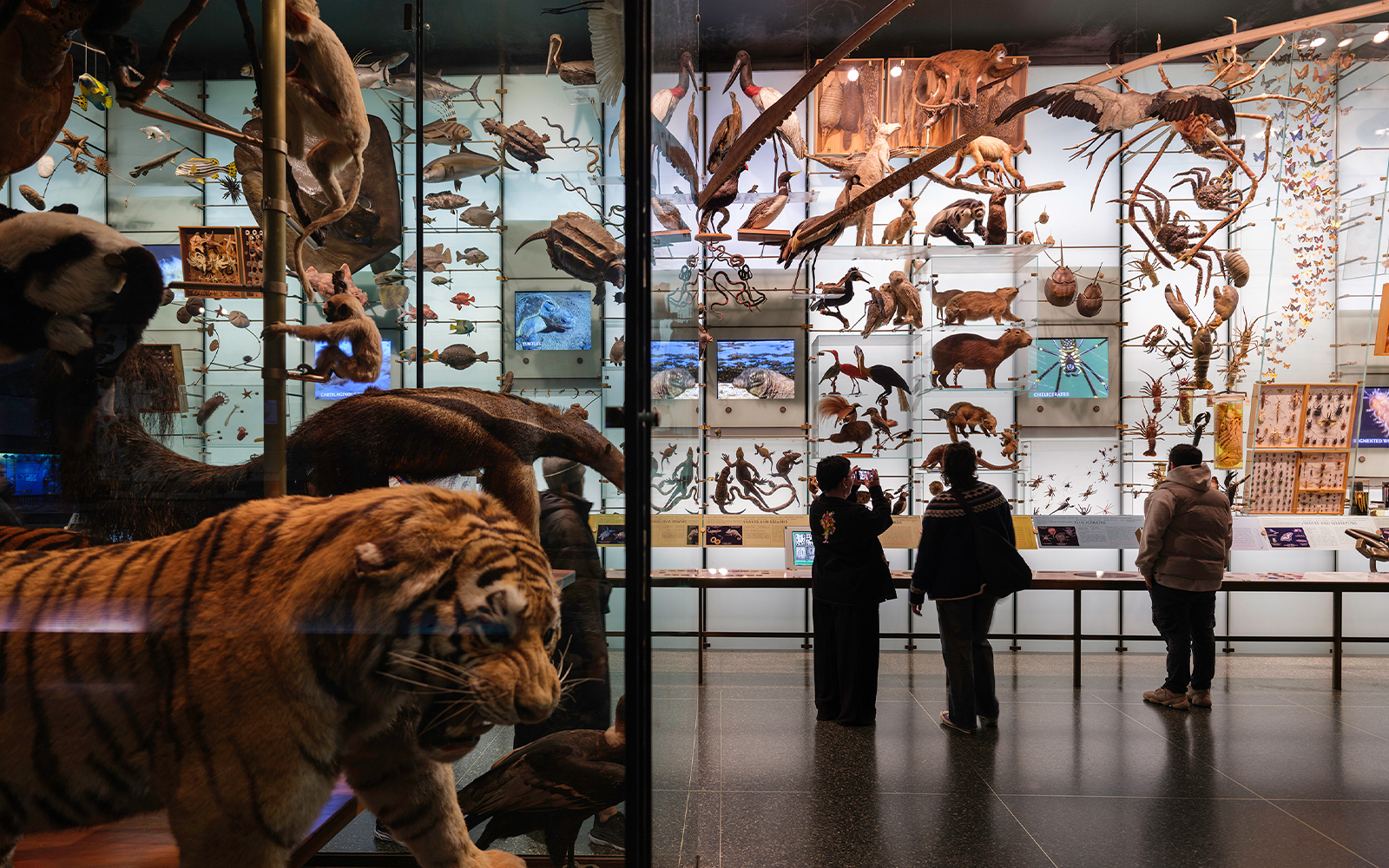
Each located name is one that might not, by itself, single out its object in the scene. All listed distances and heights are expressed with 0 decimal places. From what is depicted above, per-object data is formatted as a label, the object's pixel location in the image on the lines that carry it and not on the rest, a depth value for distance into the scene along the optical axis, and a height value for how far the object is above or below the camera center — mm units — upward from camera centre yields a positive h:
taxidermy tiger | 609 -229
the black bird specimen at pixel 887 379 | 5785 +325
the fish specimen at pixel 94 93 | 724 +339
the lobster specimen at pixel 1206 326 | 5688 +777
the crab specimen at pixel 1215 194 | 5637 +1844
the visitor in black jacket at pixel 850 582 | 4238 -1012
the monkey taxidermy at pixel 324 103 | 765 +349
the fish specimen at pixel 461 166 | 819 +300
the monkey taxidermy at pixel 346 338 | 743 +84
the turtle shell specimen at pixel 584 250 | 850 +208
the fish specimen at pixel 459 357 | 782 +68
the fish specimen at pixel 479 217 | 811 +235
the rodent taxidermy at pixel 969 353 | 5695 +539
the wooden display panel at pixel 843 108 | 5176 +2336
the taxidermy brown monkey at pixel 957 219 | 5492 +1591
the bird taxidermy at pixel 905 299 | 5574 +970
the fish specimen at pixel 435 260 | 791 +179
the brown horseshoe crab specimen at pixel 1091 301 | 5973 +1022
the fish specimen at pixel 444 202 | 797 +247
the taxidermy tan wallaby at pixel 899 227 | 5531 +1544
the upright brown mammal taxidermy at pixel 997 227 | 5379 +1518
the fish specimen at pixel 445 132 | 805 +332
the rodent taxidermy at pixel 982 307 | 5695 +919
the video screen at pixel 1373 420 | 5742 +0
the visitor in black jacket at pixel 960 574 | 4090 -925
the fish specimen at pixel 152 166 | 730 +265
